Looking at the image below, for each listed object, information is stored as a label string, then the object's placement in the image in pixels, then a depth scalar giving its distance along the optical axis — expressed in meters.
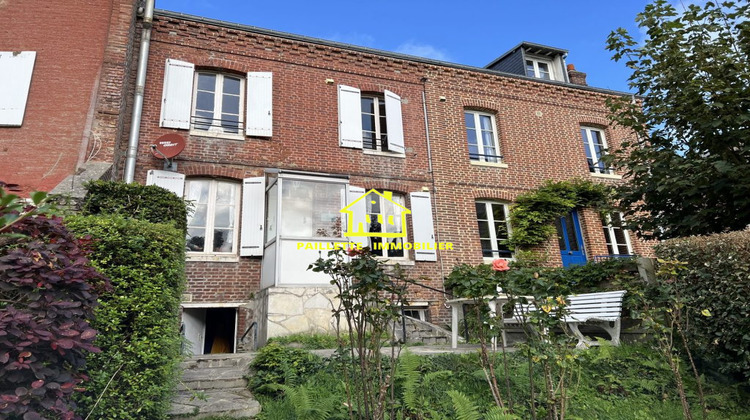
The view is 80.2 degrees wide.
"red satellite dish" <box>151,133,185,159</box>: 8.23
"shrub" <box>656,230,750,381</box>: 3.93
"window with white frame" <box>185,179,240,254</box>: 8.37
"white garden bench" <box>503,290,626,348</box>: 5.45
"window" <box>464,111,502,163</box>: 11.29
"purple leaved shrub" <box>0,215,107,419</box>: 1.94
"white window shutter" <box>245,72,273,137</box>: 9.21
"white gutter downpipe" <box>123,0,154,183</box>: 8.06
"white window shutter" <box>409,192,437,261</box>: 9.66
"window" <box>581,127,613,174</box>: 12.27
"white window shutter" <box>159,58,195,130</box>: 8.72
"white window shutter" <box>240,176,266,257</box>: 8.34
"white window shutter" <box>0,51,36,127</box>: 7.60
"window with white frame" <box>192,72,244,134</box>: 9.12
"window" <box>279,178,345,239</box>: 8.20
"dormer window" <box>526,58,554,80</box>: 13.48
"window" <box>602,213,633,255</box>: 11.47
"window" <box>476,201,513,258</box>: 10.41
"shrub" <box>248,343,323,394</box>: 4.39
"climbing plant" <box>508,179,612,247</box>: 10.41
